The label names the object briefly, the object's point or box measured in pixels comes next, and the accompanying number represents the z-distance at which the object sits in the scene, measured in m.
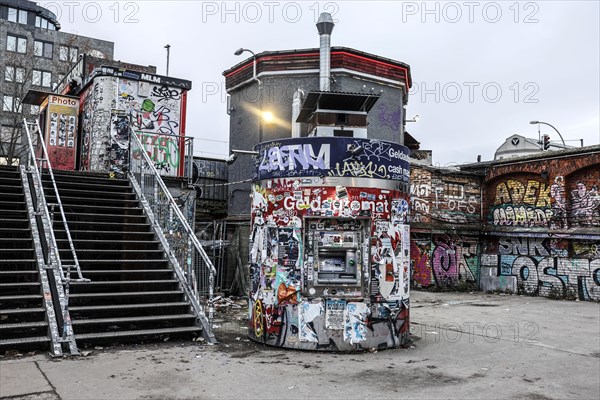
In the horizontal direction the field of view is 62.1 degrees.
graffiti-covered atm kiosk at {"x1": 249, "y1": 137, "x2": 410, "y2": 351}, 8.30
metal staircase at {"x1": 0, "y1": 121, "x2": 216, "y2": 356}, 7.66
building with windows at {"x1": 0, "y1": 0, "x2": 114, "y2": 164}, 44.62
